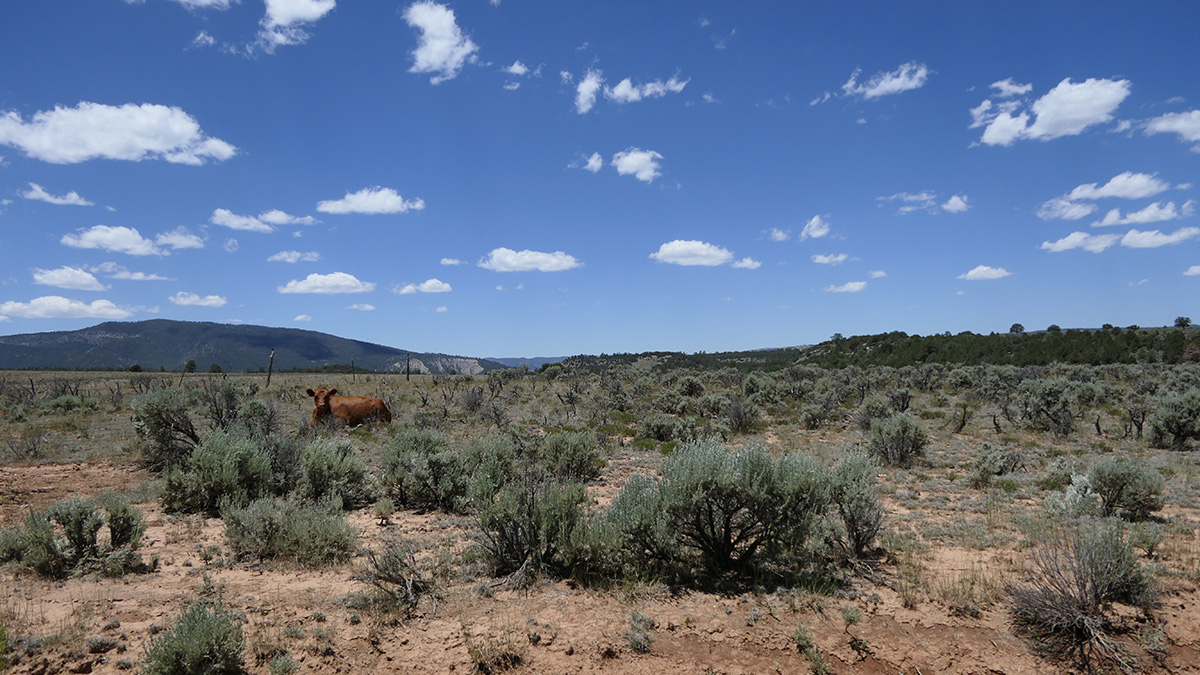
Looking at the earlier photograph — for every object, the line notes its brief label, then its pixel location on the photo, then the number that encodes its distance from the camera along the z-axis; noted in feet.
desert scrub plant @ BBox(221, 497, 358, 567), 20.57
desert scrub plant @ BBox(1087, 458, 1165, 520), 24.94
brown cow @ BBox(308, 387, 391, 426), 51.37
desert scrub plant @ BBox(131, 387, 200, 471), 34.01
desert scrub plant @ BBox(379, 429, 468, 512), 28.58
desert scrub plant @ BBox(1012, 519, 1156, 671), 15.05
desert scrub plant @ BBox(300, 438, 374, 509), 28.99
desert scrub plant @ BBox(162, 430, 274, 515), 26.66
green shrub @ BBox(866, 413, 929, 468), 40.24
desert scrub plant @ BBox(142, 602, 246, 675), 12.55
